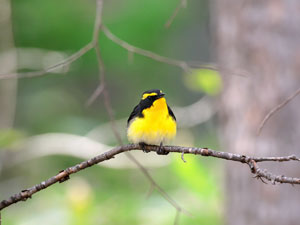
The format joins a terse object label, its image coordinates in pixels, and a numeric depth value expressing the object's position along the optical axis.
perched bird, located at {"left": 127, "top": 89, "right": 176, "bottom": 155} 6.99
